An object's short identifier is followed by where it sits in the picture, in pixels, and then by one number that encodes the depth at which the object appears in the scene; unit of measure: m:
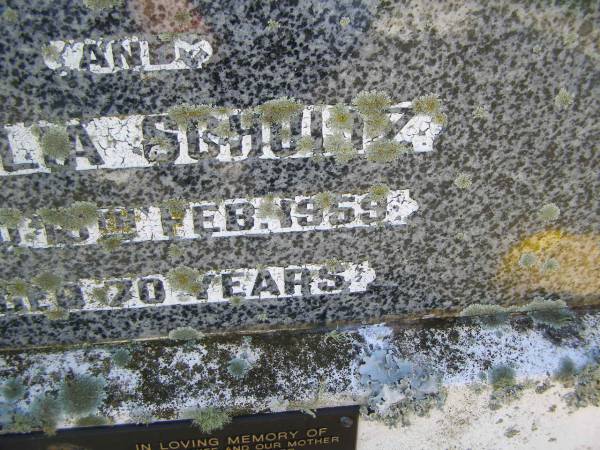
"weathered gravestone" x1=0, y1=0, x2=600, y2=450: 0.38
